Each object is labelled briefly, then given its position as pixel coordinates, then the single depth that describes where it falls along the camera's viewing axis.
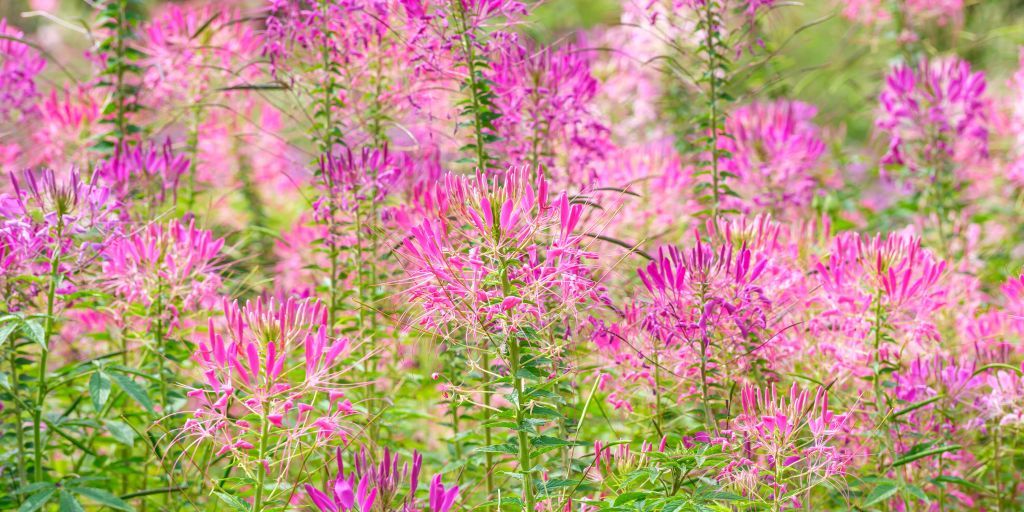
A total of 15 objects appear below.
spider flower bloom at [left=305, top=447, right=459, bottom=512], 3.07
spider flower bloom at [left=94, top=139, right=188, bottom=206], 5.23
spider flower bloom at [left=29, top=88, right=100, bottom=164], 6.41
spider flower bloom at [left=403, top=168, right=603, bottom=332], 3.33
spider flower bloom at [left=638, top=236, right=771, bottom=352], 3.84
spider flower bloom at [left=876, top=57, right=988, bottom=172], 6.56
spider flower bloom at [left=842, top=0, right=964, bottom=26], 8.28
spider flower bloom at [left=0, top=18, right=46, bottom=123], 6.17
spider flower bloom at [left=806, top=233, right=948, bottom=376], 4.27
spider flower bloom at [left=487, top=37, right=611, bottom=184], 4.86
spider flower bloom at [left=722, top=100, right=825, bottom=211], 6.48
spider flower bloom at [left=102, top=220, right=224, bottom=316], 4.55
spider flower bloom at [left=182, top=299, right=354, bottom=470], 3.27
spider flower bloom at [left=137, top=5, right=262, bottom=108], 6.37
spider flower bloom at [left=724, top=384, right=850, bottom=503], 3.54
